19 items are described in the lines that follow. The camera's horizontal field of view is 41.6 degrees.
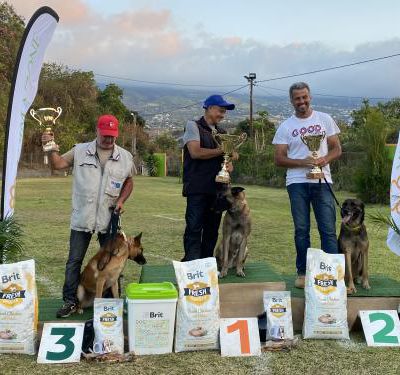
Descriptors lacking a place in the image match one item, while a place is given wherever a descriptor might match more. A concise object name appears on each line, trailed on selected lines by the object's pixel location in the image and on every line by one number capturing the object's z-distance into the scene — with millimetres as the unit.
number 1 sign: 4078
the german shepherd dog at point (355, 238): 5035
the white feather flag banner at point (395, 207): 4969
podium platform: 4637
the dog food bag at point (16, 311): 3965
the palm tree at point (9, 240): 4527
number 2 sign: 4262
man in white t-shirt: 5023
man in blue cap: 4996
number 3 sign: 3906
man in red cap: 4492
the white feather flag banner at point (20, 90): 4680
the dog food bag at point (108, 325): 3959
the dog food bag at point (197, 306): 4113
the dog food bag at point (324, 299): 4363
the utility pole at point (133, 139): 49169
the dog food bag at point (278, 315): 4238
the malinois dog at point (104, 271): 4449
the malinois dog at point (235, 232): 5062
